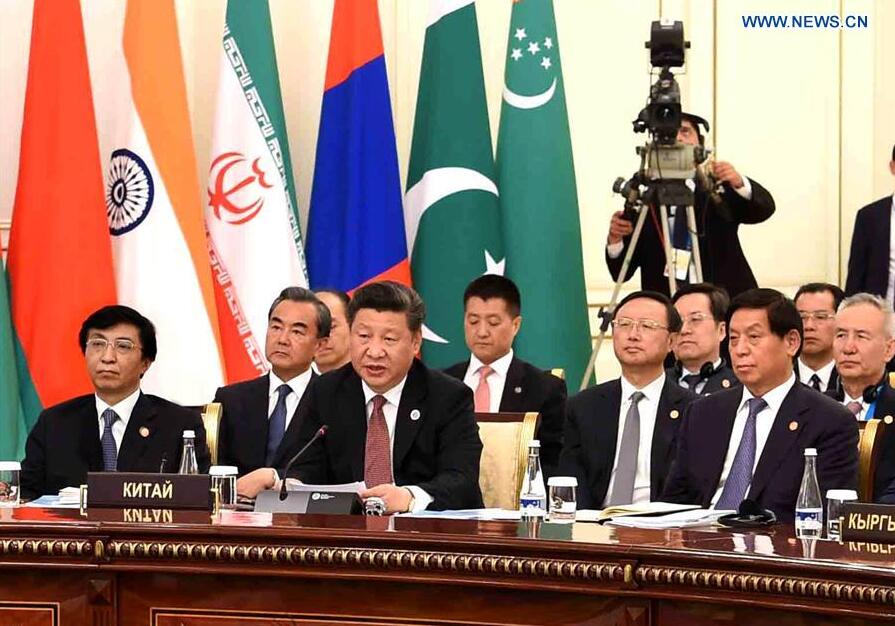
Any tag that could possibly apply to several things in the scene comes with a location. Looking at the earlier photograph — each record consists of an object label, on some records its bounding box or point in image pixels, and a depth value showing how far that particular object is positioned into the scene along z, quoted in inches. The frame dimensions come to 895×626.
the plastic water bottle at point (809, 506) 257.8
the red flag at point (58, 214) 478.6
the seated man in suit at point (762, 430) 311.4
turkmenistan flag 505.7
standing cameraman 486.0
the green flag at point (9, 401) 466.3
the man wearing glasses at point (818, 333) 449.1
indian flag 487.5
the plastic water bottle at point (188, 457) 304.5
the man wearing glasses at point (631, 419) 370.6
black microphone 285.7
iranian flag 499.5
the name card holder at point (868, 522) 237.5
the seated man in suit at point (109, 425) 357.1
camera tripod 470.6
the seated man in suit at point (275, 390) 403.5
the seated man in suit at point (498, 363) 432.5
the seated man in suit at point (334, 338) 446.3
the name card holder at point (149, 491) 269.6
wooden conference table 223.1
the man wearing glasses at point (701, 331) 433.4
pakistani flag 510.6
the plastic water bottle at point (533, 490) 275.6
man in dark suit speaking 332.2
